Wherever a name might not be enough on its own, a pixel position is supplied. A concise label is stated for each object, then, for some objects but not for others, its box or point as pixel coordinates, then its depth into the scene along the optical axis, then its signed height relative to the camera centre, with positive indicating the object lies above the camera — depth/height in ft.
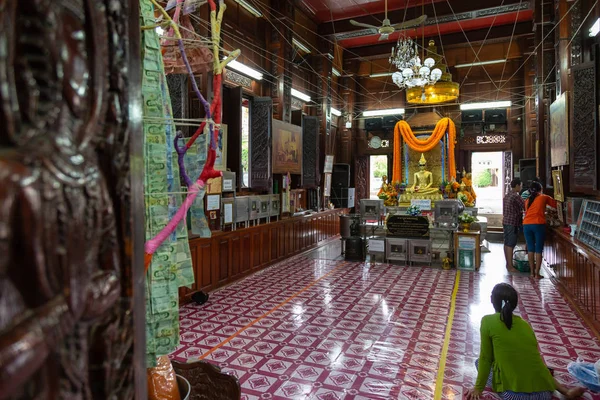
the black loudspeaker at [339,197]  39.27 -0.48
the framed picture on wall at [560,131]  17.70 +2.85
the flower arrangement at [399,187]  34.42 +0.39
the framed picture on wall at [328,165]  34.76 +2.34
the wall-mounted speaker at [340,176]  39.63 +1.57
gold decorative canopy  26.96 +6.60
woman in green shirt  8.21 -3.37
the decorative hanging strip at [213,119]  5.22 +1.04
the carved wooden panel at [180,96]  18.07 +4.34
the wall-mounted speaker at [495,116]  37.35 +6.89
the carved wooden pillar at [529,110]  34.81 +6.95
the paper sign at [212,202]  18.30 -0.42
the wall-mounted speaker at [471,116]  38.17 +7.04
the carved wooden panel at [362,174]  43.83 +1.92
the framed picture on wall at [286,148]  25.75 +2.94
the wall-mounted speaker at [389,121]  40.83 +7.12
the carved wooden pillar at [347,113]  41.81 +8.17
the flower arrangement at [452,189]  31.35 +0.17
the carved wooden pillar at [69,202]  1.72 -0.04
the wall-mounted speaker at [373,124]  41.83 +6.99
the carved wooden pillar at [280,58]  27.20 +9.04
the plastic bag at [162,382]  5.65 -2.66
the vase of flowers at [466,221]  23.16 -1.70
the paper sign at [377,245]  24.00 -3.15
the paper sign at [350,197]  39.24 -0.50
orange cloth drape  34.68 +4.46
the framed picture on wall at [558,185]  19.88 +0.27
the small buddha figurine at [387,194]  32.76 -0.19
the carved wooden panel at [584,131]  15.43 +2.36
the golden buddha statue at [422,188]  34.47 +0.31
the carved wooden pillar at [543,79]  25.17 +7.12
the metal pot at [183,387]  6.08 -2.91
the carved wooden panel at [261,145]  23.49 +2.78
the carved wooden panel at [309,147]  29.89 +3.34
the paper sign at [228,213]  19.57 -0.98
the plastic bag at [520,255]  21.42 -3.42
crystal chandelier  24.25 +7.36
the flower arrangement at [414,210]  25.39 -1.18
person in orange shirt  19.51 -1.60
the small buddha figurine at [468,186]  32.07 +0.41
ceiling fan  21.32 +8.89
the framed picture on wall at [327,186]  35.04 +0.52
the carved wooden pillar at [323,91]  34.91 +8.80
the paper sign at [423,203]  26.50 -0.76
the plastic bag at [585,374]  9.10 -4.19
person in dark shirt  21.24 -1.42
